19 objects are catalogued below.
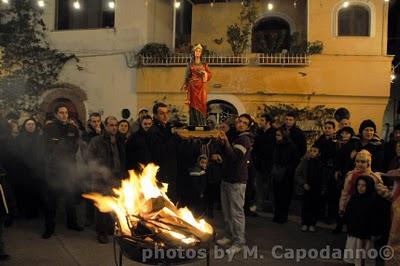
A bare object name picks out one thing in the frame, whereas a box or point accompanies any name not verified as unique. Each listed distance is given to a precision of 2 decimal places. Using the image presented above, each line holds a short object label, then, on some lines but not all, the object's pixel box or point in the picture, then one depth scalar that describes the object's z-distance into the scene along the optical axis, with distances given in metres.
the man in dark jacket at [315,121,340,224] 7.77
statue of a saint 7.59
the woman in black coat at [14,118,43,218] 7.98
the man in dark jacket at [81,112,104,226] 7.71
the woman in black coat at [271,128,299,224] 8.01
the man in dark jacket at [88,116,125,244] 6.67
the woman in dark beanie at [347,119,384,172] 6.73
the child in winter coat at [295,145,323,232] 7.51
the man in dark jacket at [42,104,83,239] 6.91
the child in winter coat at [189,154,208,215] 7.00
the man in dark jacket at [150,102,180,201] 6.74
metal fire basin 4.01
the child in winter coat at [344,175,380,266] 5.34
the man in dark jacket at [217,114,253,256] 6.20
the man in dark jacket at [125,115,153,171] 6.66
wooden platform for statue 6.67
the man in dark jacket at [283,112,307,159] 8.40
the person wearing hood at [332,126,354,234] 7.36
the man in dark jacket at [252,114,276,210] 8.53
